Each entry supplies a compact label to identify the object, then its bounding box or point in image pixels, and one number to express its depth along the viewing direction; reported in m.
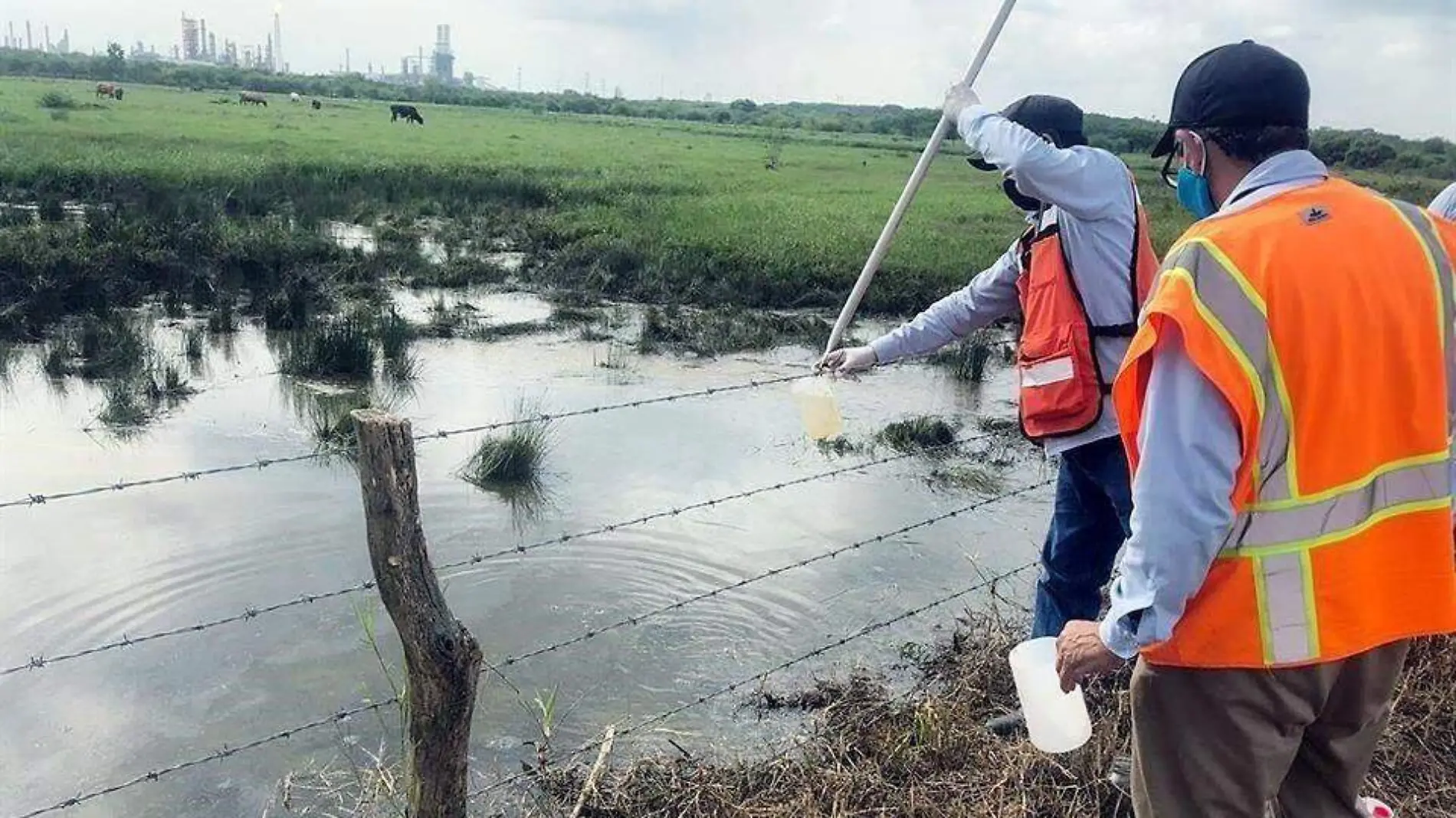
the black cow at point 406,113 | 46.22
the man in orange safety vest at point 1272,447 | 1.92
